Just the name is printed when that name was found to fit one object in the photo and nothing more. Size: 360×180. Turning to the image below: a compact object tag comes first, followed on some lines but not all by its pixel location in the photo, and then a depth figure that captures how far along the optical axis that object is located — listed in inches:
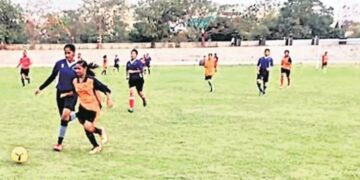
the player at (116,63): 1745.8
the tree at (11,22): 2674.7
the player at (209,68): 1029.7
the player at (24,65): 1119.6
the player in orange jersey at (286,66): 1090.1
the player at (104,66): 1562.5
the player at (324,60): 1719.0
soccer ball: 364.8
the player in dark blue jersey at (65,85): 418.0
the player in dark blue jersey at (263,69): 918.4
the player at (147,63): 1606.5
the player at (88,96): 406.3
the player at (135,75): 694.5
